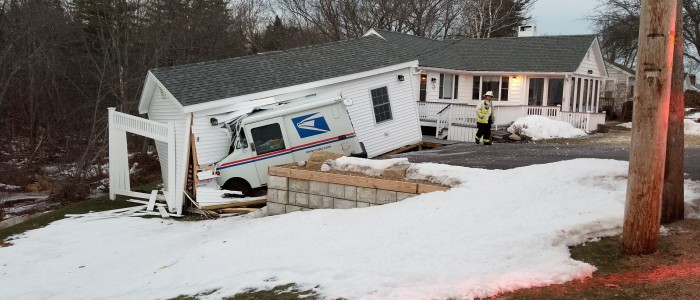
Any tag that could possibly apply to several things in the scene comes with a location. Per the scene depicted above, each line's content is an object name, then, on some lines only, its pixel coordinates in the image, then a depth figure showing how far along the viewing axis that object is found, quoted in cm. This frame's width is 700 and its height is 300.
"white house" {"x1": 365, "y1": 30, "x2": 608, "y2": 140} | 2780
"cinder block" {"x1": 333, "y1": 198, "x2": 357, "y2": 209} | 979
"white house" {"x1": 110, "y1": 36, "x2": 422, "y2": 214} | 1557
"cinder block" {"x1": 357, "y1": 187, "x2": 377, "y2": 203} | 944
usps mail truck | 1476
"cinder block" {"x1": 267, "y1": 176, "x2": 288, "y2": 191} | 1089
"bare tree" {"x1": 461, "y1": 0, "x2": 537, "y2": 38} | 4519
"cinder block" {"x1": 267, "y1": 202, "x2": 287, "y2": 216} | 1101
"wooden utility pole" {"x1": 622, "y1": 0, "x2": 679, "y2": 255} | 538
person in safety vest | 1838
